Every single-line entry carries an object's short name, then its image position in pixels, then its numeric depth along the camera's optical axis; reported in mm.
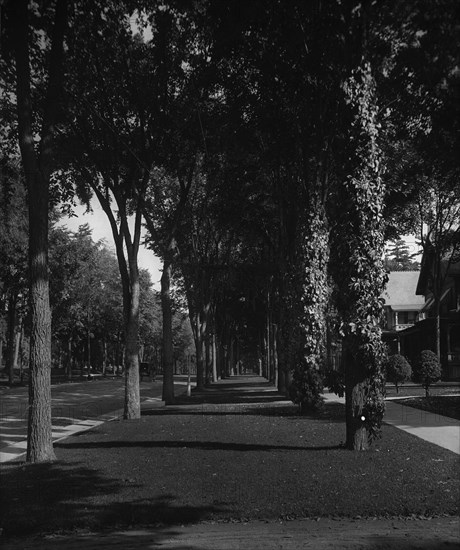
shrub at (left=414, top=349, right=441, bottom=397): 22672
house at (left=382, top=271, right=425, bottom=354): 55500
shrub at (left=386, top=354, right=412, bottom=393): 26750
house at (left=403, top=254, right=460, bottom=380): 41644
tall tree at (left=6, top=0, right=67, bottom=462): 10812
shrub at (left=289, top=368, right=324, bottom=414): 18562
